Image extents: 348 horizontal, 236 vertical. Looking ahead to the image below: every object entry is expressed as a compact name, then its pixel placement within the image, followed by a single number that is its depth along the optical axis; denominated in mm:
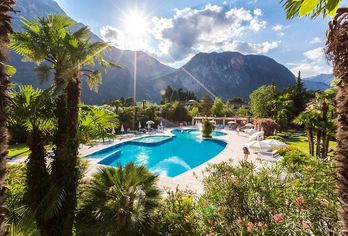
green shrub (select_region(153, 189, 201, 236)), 5824
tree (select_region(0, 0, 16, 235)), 2270
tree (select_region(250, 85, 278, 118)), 44281
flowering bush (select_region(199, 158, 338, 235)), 3756
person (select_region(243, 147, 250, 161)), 17916
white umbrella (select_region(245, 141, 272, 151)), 18650
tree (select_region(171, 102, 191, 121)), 55969
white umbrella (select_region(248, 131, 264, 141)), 24231
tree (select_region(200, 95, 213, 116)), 65194
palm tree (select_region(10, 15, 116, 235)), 6191
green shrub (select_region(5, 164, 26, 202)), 6102
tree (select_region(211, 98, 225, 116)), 61531
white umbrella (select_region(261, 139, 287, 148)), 18720
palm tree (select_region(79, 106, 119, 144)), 7168
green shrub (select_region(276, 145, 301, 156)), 17062
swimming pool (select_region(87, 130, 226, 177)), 20031
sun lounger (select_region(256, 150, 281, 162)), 16597
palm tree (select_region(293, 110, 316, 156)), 15659
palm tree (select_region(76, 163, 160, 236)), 5801
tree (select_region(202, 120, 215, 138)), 33125
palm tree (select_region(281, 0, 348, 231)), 1976
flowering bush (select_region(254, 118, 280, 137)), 31906
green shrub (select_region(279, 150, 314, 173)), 5703
